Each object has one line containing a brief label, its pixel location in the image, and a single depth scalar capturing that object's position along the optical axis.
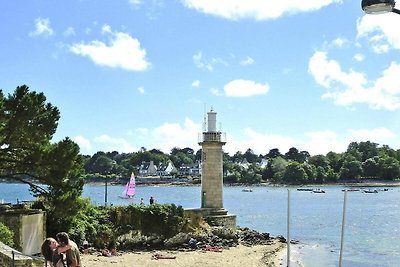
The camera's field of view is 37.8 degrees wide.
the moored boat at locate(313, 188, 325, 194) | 142.62
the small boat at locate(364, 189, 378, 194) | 138.94
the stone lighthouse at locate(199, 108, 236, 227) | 35.22
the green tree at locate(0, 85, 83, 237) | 21.84
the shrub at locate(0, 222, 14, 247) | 17.27
